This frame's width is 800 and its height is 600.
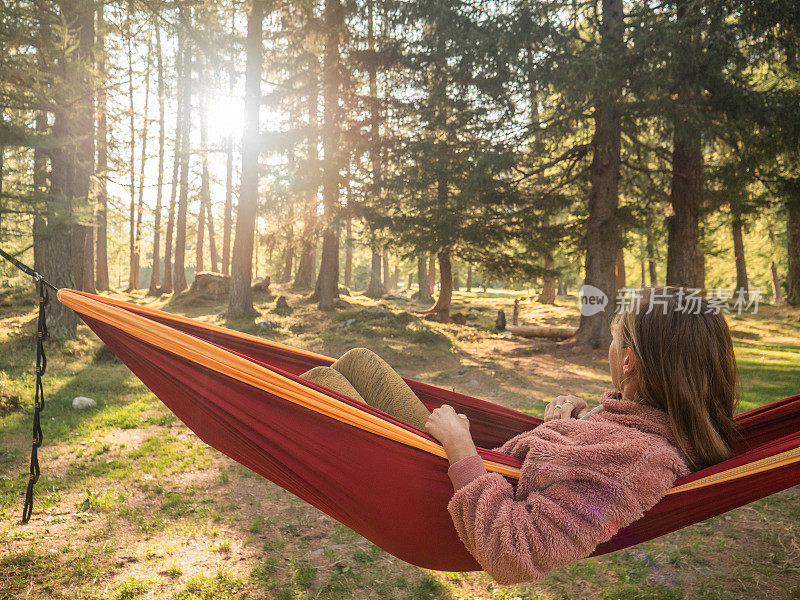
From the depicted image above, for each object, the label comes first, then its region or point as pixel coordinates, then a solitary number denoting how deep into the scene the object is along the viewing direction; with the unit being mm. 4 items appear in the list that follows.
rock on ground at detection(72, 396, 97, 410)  3889
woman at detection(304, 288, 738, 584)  908
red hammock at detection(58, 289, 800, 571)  1077
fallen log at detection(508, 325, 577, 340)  8984
